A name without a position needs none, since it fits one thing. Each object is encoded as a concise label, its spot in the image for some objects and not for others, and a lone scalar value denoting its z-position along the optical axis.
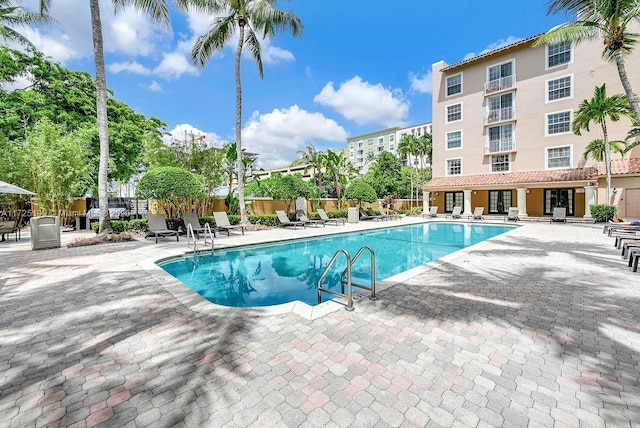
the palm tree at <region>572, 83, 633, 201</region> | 17.34
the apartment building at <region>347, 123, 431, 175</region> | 77.75
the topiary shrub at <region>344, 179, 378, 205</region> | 23.53
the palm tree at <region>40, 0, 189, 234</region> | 11.16
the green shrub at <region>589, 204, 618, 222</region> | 18.94
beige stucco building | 21.30
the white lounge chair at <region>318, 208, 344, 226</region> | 19.66
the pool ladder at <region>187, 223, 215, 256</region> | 9.58
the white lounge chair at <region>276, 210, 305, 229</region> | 17.32
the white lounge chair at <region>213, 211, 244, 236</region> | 14.36
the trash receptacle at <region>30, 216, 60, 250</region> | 9.78
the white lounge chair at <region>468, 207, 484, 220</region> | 24.06
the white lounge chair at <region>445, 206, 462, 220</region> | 25.86
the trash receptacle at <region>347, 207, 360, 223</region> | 21.55
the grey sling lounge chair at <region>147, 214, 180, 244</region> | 12.02
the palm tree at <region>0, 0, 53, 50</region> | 14.45
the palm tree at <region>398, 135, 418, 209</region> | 35.62
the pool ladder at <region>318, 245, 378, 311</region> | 4.46
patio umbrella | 10.79
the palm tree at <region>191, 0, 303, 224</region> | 15.02
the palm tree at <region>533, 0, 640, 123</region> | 9.61
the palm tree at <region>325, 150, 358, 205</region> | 25.50
